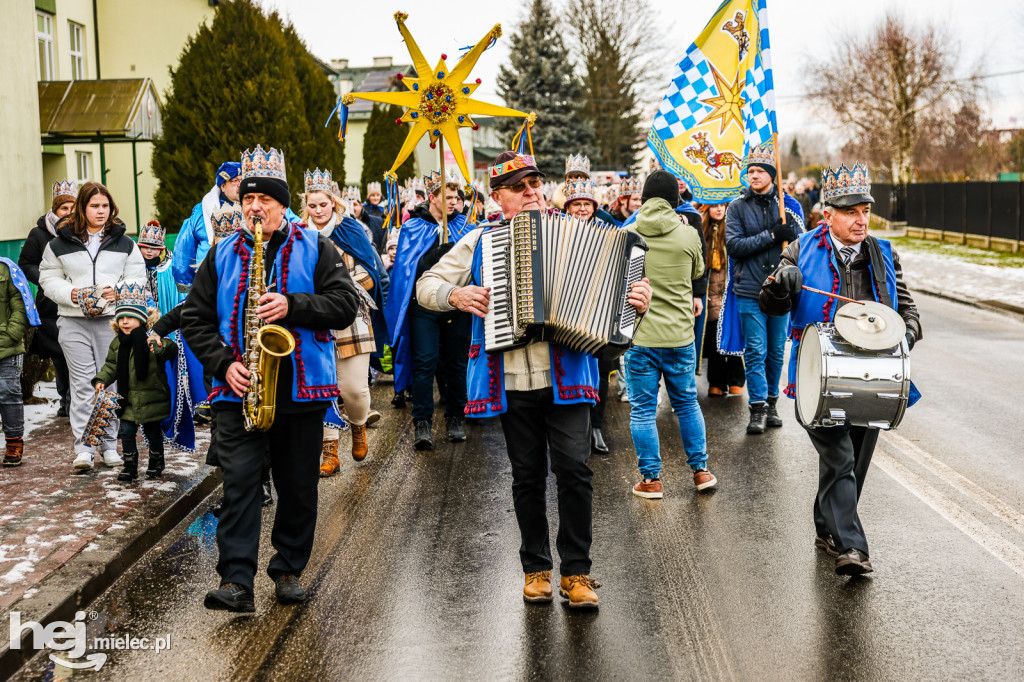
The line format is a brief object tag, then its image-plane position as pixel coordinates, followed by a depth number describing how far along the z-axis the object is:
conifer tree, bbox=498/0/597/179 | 49.69
